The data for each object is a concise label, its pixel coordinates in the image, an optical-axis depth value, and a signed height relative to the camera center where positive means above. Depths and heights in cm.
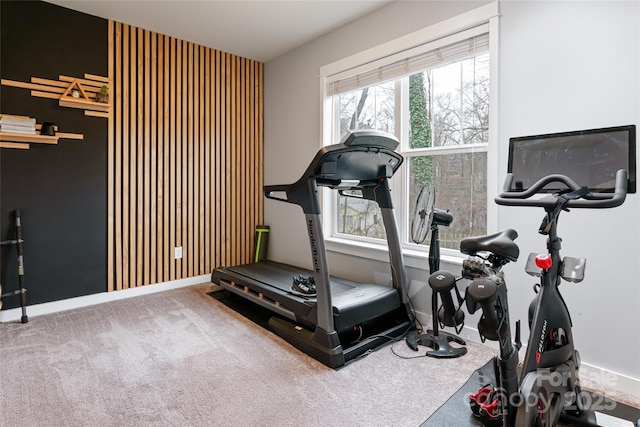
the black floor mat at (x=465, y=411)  168 -103
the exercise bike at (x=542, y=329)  139 -51
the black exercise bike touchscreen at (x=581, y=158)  185 +28
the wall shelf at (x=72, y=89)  309 +107
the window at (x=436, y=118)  266 +77
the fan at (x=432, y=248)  240 -29
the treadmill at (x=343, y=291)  231 -67
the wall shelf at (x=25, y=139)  294 +60
